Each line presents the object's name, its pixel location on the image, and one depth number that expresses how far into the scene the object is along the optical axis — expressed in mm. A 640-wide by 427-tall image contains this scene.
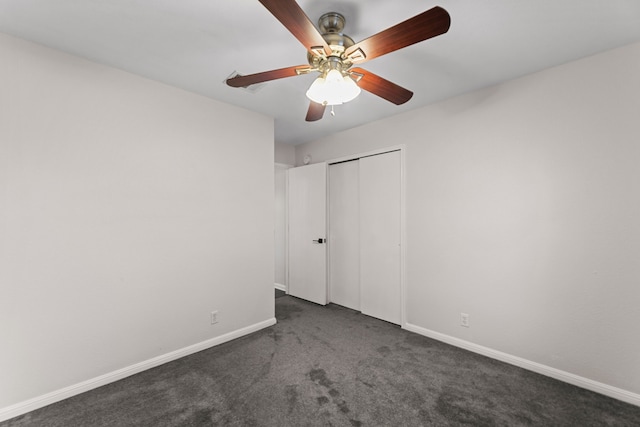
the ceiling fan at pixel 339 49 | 1173
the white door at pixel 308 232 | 4012
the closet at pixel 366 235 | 3322
